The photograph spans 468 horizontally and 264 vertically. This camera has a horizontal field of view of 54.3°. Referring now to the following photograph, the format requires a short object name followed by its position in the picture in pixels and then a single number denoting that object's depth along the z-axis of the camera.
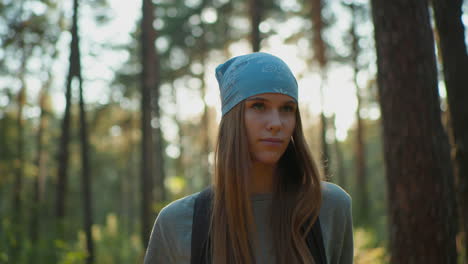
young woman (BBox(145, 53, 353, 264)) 2.33
